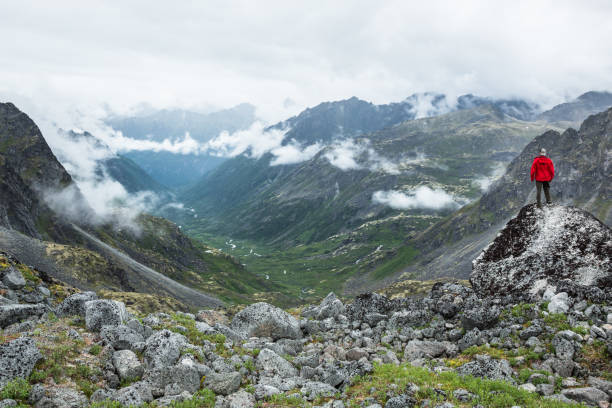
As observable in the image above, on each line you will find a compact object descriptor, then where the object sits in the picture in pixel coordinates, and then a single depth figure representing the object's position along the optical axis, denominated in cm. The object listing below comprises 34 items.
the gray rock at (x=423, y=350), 2100
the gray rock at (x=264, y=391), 1542
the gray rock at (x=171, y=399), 1421
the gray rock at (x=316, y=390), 1570
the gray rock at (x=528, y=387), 1507
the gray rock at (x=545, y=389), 1494
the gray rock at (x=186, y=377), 1608
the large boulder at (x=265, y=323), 2742
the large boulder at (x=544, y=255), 2303
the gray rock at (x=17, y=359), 1379
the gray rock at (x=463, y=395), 1390
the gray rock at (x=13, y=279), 3000
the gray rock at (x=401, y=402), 1359
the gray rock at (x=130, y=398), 1395
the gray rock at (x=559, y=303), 2074
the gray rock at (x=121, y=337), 1872
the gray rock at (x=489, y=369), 1638
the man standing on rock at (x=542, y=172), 2725
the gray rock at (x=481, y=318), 2206
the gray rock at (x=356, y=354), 2107
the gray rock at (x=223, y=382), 1592
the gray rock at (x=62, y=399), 1300
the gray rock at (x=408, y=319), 2598
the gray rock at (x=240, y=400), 1441
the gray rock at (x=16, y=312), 2023
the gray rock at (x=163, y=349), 1741
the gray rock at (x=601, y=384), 1454
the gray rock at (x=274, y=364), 1902
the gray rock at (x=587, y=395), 1377
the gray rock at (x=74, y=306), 2402
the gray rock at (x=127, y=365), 1641
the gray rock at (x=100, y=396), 1404
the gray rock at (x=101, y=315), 2132
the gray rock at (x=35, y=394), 1295
